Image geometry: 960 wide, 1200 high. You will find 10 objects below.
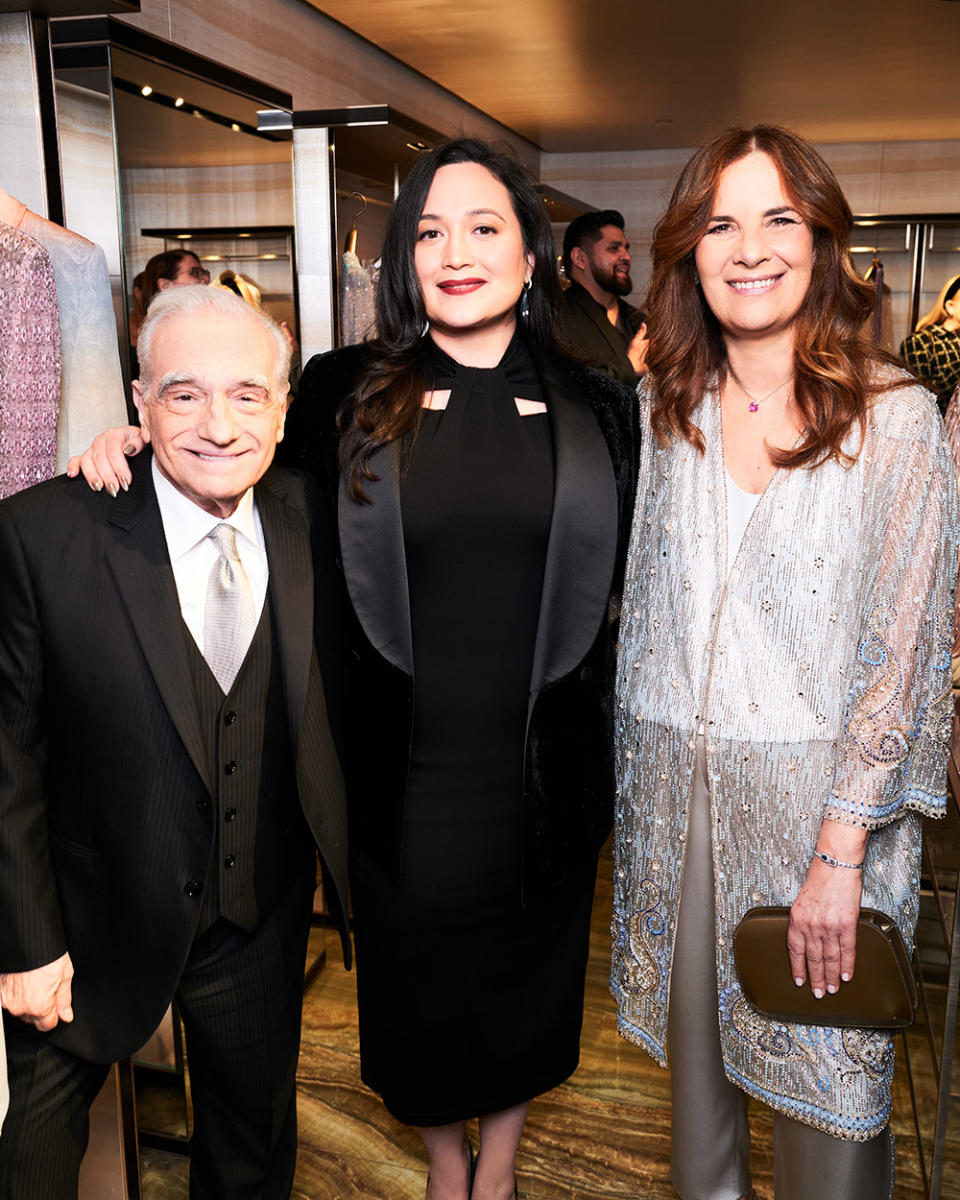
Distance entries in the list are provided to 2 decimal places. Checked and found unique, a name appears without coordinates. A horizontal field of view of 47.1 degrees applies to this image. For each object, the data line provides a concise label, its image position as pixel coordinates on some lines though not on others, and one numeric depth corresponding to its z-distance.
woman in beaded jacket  1.67
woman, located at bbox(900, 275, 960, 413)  5.31
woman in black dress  1.85
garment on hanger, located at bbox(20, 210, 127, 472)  1.97
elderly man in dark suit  1.54
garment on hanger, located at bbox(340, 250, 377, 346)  3.35
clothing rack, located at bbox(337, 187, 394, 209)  2.90
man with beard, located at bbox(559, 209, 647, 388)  4.81
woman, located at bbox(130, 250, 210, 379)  2.24
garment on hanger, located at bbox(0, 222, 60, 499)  1.84
